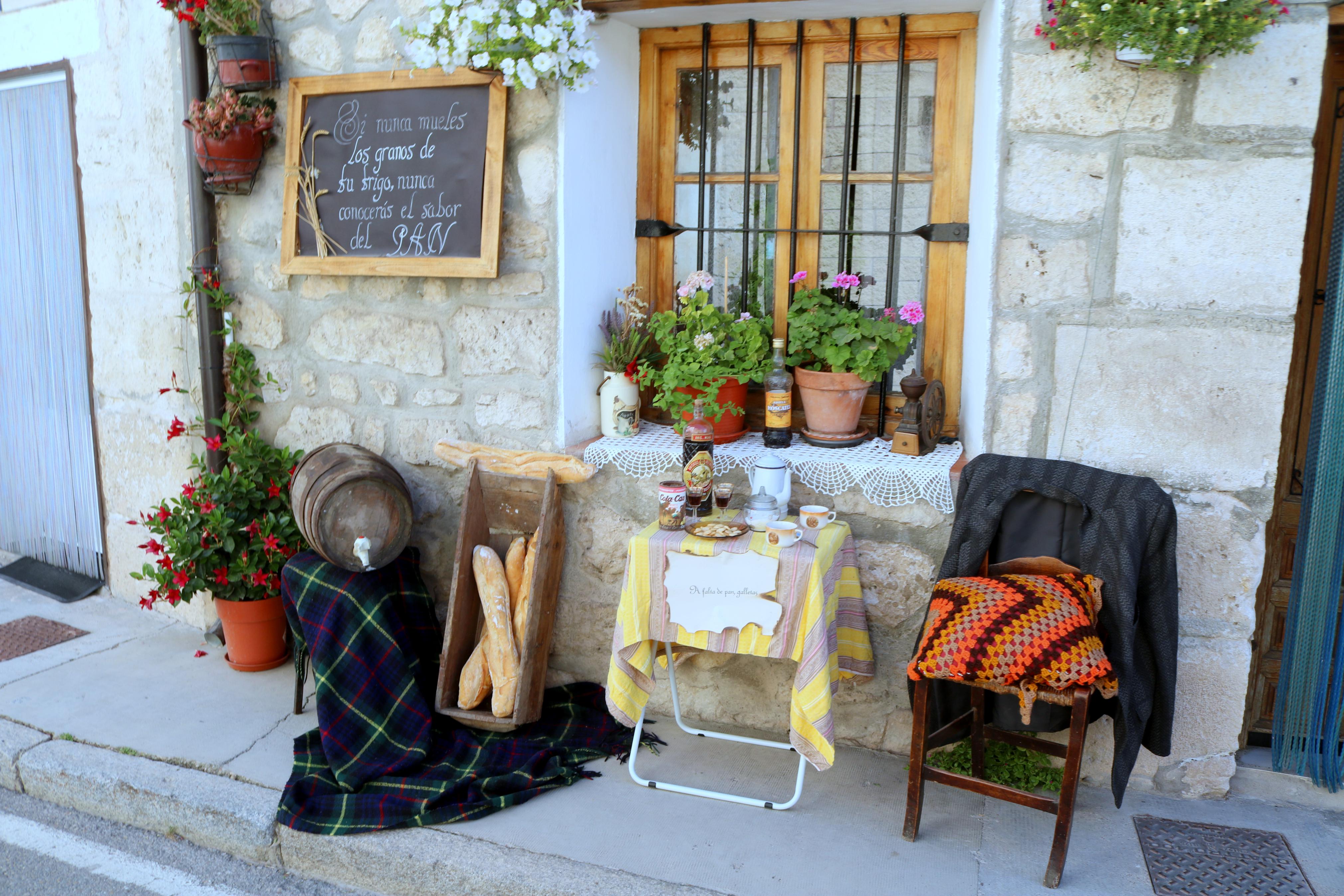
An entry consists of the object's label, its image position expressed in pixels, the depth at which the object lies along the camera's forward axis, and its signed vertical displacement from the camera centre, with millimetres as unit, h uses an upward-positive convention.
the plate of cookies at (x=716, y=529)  2918 -709
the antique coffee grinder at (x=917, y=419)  3201 -412
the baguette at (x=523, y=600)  3404 -1071
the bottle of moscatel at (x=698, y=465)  3094 -547
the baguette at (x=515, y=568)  3439 -968
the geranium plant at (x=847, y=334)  3223 -144
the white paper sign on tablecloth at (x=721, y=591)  2834 -863
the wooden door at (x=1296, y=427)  2967 -411
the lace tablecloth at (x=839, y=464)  3066 -561
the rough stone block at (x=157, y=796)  2953 -1581
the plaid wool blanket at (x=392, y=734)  2969 -1487
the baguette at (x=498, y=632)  3359 -1166
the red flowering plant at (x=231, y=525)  3717 -912
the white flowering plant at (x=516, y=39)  3049 +754
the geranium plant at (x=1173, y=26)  2469 +673
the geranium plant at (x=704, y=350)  3295 -206
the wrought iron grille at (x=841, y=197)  3373 +320
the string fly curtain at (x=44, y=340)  4500 -289
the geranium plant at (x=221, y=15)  3584 +952
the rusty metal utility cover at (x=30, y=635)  4137 -1516
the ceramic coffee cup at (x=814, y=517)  3014 -684
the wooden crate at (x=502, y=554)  3354 -977
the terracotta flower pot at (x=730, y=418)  3418 -451
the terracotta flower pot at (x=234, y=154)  3625 +461
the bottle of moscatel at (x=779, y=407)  3330 -391
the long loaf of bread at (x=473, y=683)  3395 -1344
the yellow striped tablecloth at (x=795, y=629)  2758 -983
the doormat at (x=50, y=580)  4707 -1456
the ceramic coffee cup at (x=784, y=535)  2857 -701
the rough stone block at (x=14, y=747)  3320 -1556
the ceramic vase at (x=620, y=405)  3537 -420
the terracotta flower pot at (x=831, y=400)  3260 -365
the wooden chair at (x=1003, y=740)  2523 -1299
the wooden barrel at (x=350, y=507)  3295 -748
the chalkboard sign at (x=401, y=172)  3377 +387
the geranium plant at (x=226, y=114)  3590 +602
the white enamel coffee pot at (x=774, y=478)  3080 -584
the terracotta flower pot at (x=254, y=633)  3824 -1353
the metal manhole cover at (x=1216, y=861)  2592 -1521
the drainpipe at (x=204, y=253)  3762 +107
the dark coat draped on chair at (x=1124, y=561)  2654 -719
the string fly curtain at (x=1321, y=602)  2842 -896
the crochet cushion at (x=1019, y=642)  2471 -875
